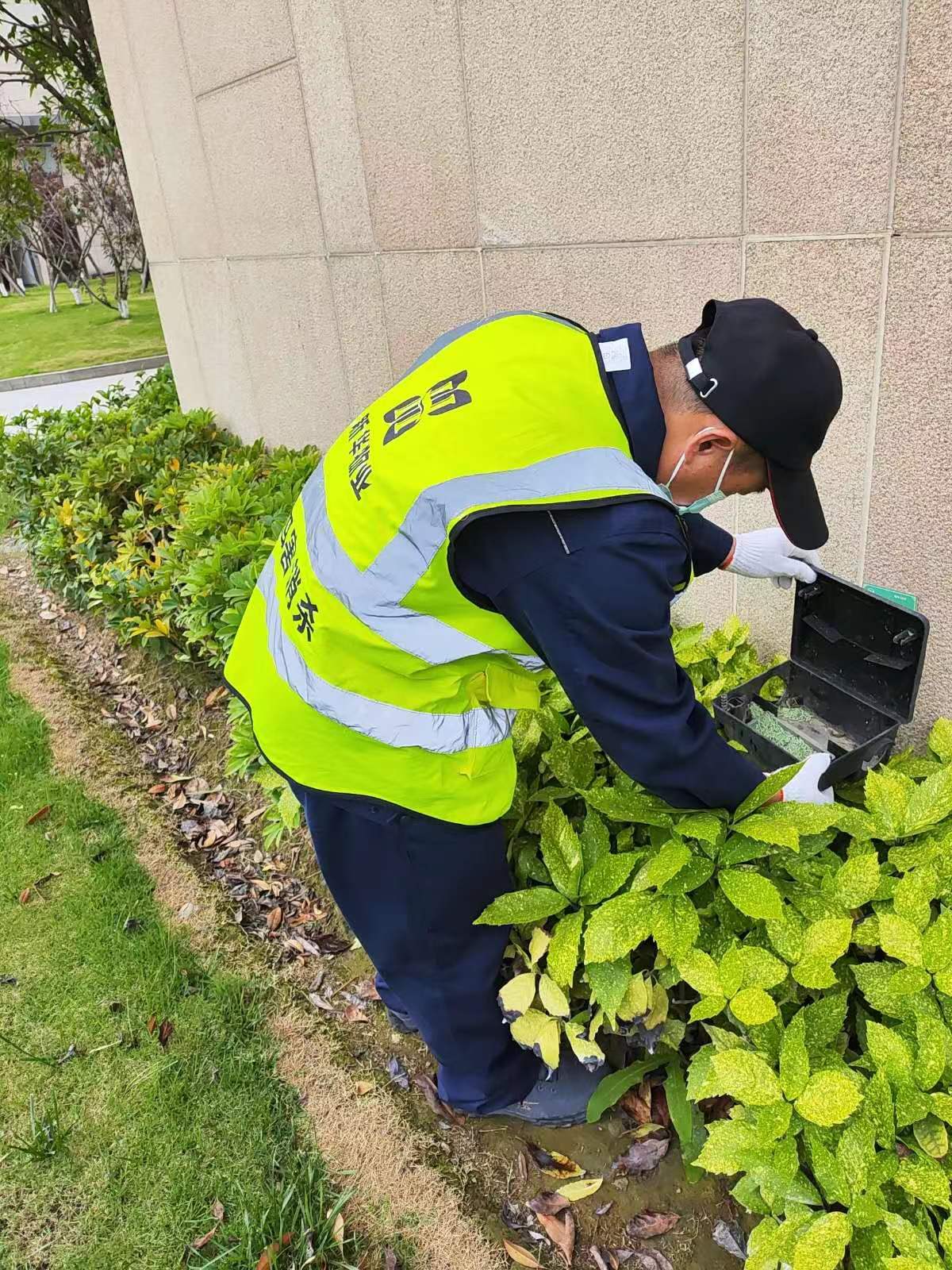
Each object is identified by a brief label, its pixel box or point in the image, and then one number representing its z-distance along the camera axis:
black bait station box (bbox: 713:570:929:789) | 2.24
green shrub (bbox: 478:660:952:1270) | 1.71
